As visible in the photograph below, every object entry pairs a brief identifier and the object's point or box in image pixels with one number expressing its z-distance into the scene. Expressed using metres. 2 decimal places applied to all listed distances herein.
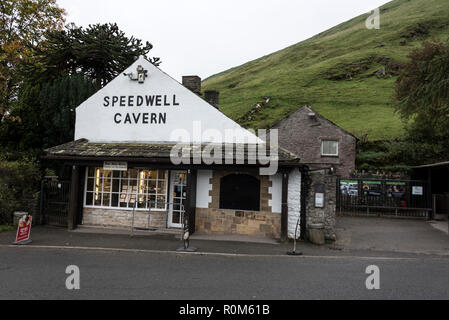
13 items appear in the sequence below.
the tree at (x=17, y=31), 19.89
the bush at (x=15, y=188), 12.79
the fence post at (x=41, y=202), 13.19
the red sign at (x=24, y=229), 10.18
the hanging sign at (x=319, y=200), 11.44
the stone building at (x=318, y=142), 26.11
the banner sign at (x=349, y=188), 19.75
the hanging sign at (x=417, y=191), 18.50
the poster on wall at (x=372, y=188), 19.38
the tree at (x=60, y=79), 17.38
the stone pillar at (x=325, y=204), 11.52
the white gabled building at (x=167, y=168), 11.59
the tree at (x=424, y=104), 13.30
